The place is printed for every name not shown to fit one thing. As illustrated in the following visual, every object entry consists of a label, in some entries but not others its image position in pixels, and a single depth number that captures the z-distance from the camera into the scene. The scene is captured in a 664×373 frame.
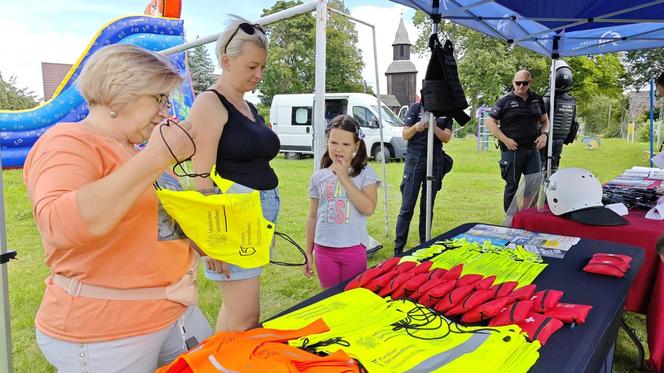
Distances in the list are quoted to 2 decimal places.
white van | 12.20
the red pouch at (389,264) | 1.55
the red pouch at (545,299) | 1.30
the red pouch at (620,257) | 1.78
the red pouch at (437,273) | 1.46
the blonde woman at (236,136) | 1.52
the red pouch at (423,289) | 1.34
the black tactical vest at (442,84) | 3.09
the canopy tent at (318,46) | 2.96
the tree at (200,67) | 24.72
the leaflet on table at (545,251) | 1.92
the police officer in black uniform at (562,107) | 5.25
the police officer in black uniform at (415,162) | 3.93
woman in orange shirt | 0.80
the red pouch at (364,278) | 1.43
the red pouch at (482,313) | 1.21
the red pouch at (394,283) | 1.37
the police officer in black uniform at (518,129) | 4.57
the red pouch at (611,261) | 1.69
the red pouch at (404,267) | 1.53
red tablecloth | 2.03
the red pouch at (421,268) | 1.51
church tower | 39.38
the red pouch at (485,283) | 1.40
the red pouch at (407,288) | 1.36
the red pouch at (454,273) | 1.47
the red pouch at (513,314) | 1.18
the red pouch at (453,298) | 1.27
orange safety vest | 0.85
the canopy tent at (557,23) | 3.42
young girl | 2.10
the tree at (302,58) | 30.44
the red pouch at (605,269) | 1.66
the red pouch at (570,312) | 1.25
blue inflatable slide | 6.87
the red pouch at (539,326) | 1.12
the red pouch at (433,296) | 1.31
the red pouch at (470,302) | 1.24
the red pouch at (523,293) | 1.33
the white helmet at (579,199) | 2.44
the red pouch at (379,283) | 1.40
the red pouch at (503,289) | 1.34
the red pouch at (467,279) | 1.42
